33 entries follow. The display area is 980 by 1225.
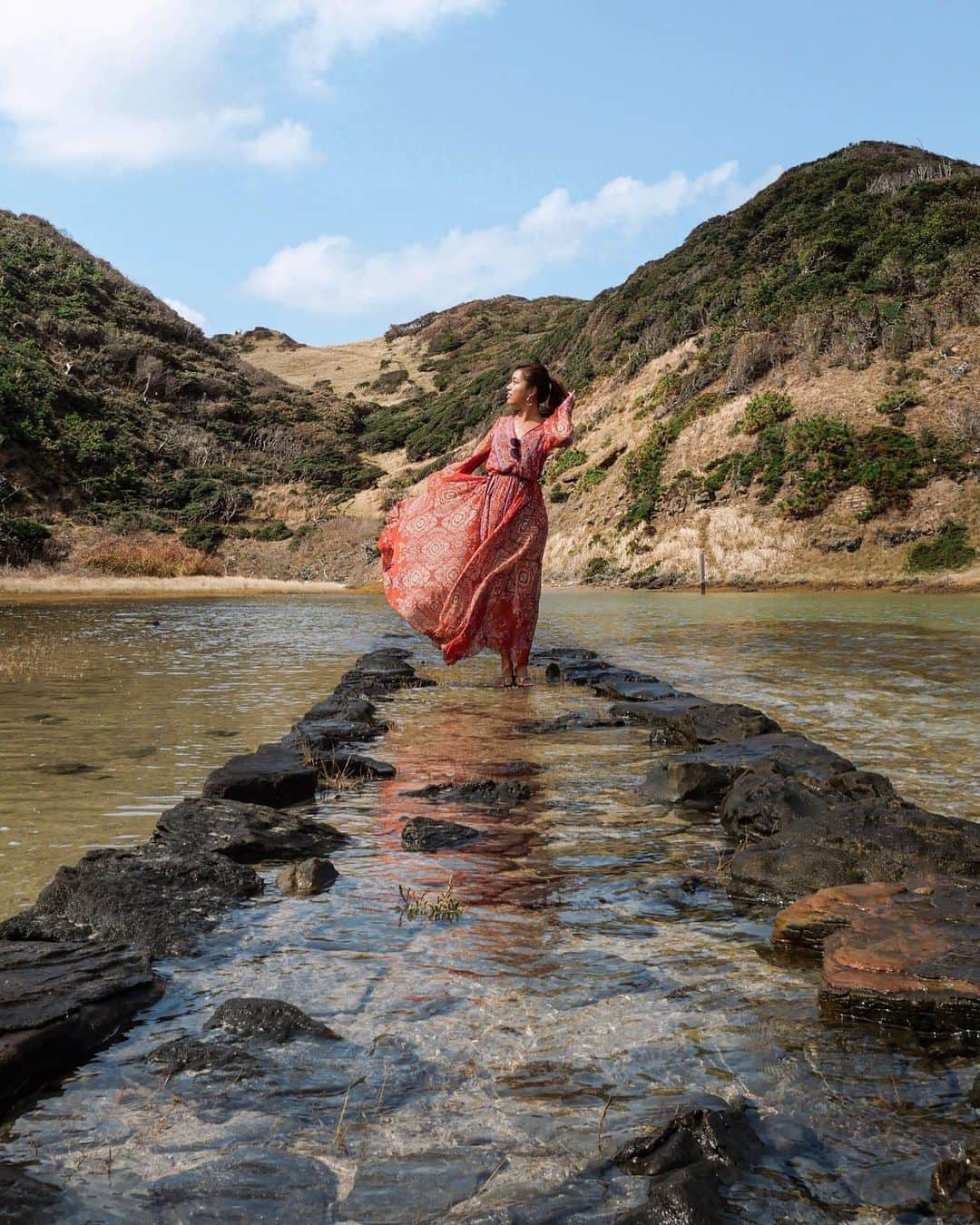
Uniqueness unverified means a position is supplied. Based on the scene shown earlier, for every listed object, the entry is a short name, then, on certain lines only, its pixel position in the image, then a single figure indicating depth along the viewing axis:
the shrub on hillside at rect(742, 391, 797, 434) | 42.91
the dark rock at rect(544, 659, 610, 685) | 11.16
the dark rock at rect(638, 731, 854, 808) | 5.58
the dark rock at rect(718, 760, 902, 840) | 4.82
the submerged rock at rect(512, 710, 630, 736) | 7.90
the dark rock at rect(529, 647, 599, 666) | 13.12
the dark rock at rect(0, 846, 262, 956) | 3.50
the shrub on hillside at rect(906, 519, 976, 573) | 34.31
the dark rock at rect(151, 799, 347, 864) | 4.48
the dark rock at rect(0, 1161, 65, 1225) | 1.97
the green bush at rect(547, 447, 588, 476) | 51.36
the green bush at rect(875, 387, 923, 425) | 40.00
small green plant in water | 3.72
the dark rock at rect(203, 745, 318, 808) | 5.50
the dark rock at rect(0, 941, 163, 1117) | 2.54
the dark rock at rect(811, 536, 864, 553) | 37.12
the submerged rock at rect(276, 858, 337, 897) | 4.02
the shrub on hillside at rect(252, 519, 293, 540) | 56.12
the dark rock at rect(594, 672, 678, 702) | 9.15
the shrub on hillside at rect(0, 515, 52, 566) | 38.91
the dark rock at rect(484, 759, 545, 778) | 6.22
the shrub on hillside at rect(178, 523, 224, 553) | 51.19
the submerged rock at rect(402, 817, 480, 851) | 4.66
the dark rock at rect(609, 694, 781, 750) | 6.89
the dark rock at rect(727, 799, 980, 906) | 4.02
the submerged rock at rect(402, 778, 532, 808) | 5.55
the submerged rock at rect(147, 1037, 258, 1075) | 2.59
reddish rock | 2.87
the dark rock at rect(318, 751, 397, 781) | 6.24
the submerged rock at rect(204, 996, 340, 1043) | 2.77
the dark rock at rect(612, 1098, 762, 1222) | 2.00
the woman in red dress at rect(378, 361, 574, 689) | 9.62
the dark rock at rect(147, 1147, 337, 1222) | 2.04
